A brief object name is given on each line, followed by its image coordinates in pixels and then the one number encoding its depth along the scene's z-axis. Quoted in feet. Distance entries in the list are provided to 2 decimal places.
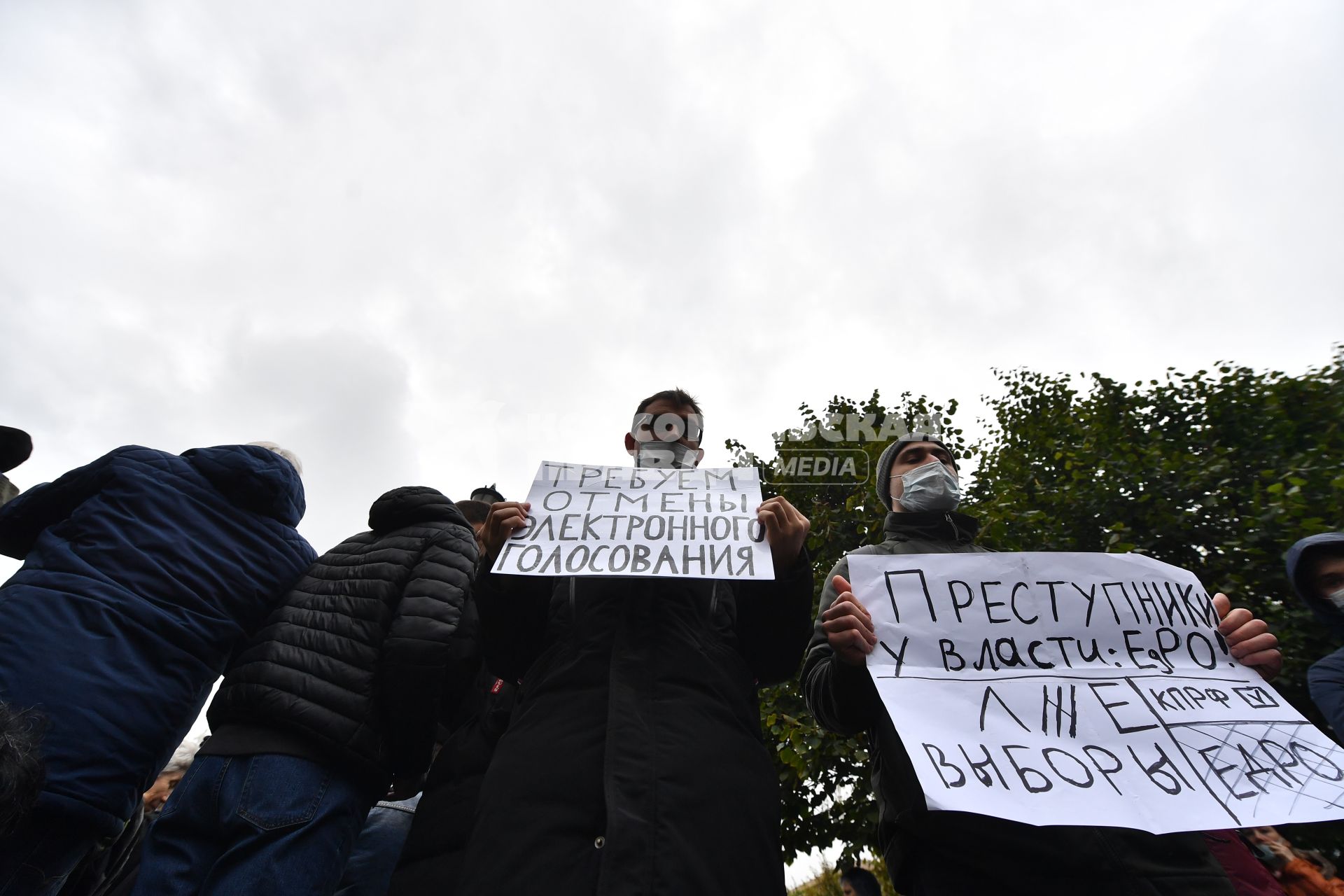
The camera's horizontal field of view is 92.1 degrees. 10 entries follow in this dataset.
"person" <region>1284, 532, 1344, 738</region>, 8.62
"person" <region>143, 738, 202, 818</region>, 9.66
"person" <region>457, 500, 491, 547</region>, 10.41
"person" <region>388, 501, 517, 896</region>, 5.16
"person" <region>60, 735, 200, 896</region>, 6.04
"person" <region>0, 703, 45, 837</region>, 4.61
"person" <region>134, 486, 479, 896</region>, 5.19
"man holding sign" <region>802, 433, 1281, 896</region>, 4.76
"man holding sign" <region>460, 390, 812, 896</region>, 4.34
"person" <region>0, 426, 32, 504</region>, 8.40
